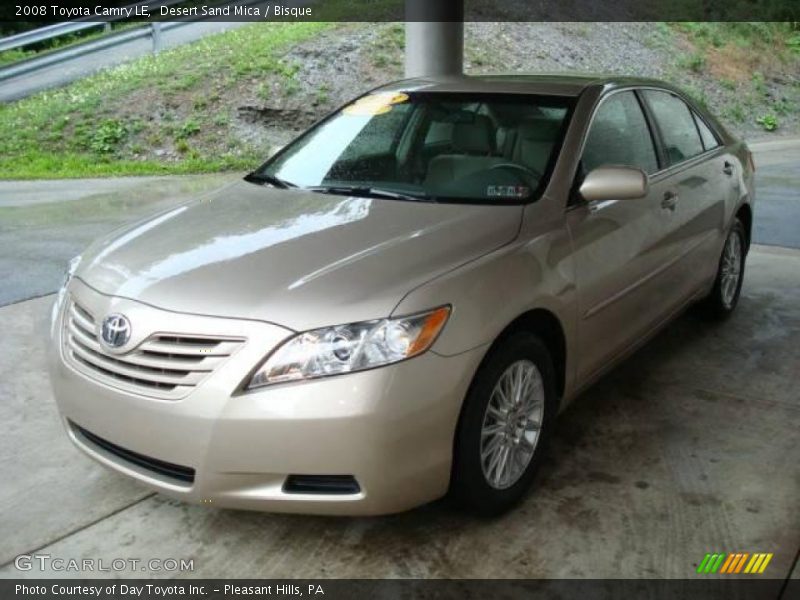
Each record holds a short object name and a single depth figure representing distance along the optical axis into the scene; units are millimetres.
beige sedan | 2602
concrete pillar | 7363
